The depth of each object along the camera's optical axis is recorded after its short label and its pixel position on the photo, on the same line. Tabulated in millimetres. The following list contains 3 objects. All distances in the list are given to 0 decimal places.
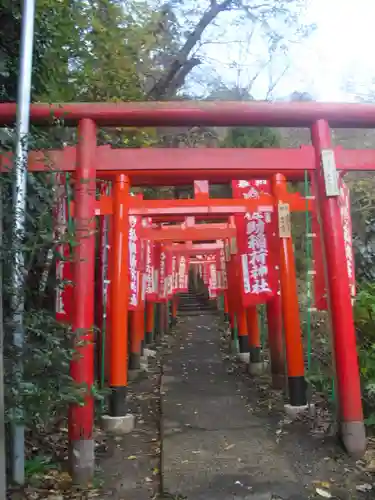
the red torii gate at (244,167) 4355
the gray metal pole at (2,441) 2439
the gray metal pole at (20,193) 3469
